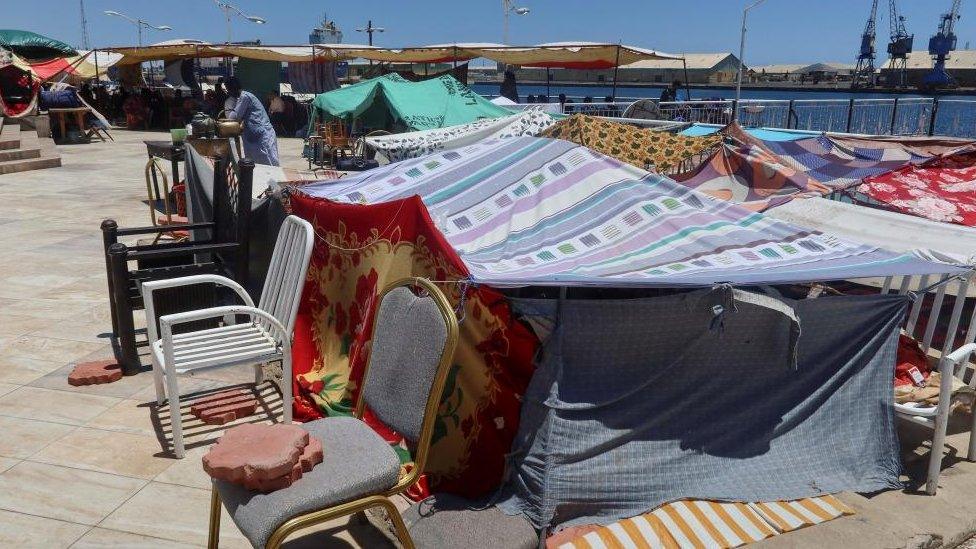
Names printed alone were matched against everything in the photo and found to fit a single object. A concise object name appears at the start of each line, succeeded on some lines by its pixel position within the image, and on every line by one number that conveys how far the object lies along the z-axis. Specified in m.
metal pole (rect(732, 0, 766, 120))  18.85
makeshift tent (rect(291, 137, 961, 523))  3.46
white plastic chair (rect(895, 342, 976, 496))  3.75
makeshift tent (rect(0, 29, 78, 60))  23.58
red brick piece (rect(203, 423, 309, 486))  2.48
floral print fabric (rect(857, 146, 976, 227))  6.12
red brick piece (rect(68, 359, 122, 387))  4.72
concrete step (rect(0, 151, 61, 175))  14.37
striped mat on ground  3.29
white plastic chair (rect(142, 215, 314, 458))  3.73
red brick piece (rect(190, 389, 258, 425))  4.28
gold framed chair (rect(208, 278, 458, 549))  2.44
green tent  14.20
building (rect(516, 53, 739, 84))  37.97
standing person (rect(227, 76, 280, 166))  9.57
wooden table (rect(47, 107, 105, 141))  19.70
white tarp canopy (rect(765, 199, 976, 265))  4.42
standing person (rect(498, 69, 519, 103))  21.06
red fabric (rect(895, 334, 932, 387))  4.47
